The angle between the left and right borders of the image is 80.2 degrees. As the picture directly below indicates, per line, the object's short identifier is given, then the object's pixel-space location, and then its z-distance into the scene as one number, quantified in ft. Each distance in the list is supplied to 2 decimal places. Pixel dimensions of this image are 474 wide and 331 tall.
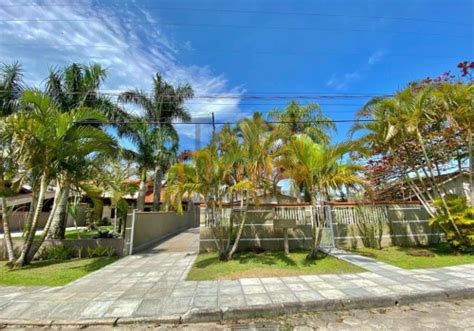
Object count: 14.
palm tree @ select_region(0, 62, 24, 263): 26.12
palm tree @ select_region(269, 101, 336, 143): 55.42
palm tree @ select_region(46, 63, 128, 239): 38.88
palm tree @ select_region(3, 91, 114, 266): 24.45
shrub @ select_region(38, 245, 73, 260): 29.58
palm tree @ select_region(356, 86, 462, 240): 27.96
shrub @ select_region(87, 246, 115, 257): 30.58
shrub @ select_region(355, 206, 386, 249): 32.22
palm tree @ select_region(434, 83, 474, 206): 27.04
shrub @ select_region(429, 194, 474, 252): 26.55
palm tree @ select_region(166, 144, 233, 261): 24.88
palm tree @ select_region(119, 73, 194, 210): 60.90
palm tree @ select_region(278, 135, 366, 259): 24.98
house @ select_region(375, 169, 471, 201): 40.98
